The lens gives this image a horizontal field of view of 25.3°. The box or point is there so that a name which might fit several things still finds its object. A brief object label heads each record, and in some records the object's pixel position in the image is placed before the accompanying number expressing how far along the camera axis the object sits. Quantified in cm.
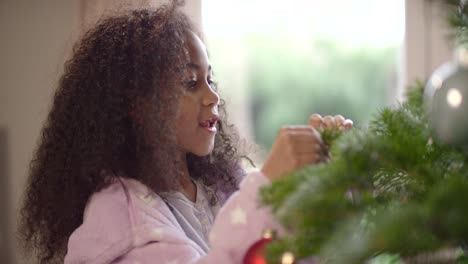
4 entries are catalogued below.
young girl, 128
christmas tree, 67
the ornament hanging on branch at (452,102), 77
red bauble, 108
